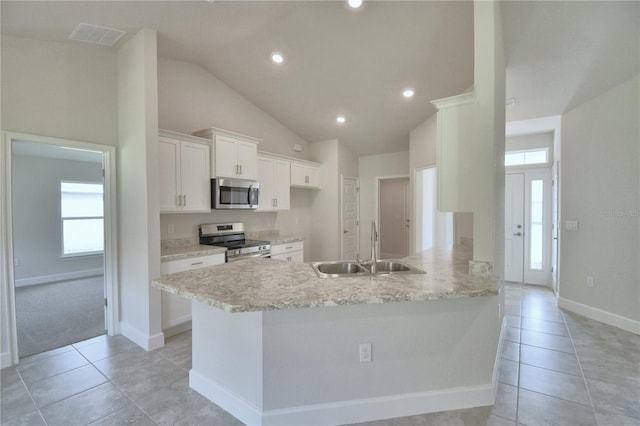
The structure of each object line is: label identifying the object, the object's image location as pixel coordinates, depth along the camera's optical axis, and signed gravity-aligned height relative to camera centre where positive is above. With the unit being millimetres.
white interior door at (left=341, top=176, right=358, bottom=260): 5938 -222
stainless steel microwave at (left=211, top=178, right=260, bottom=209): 3805 +207
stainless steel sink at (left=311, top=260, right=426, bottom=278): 2371 -487
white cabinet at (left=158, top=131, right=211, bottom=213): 3277 +404
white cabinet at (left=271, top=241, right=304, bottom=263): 4477 -685
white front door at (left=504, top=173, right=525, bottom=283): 5094 -361
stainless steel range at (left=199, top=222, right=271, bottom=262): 3777 -470
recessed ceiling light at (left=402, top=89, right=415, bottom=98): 4070 +1586
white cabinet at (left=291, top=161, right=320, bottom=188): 5246 +616
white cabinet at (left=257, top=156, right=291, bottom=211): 4703 +415
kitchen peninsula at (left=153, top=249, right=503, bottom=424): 1777 -884
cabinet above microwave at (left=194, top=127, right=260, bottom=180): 3783 +738
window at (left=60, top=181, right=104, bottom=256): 5676 -150
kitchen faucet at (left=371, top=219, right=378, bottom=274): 2297 -293
